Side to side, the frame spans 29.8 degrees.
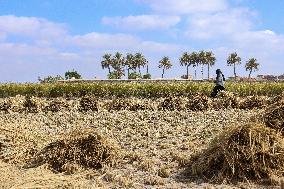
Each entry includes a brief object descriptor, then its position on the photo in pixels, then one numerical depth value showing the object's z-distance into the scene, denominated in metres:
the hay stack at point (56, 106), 17.64
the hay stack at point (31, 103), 18.27
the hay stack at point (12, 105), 18.12
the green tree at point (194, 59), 94.94
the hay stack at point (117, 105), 17.70
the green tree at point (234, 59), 91.69
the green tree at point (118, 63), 86.69
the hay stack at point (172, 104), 17.05
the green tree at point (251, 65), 90.75
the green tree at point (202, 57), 95.00
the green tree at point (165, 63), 93.50
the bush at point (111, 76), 62.63
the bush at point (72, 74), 62.44
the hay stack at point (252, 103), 17.36
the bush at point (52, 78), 53.44
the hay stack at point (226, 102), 17.27
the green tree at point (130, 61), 88.25
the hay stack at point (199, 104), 16.84
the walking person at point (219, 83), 21.84
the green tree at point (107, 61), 86.69
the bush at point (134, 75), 61.75
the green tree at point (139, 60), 88.69
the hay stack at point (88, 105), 17.42
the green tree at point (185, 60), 94.94
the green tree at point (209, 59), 95.69
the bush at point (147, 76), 70.18
